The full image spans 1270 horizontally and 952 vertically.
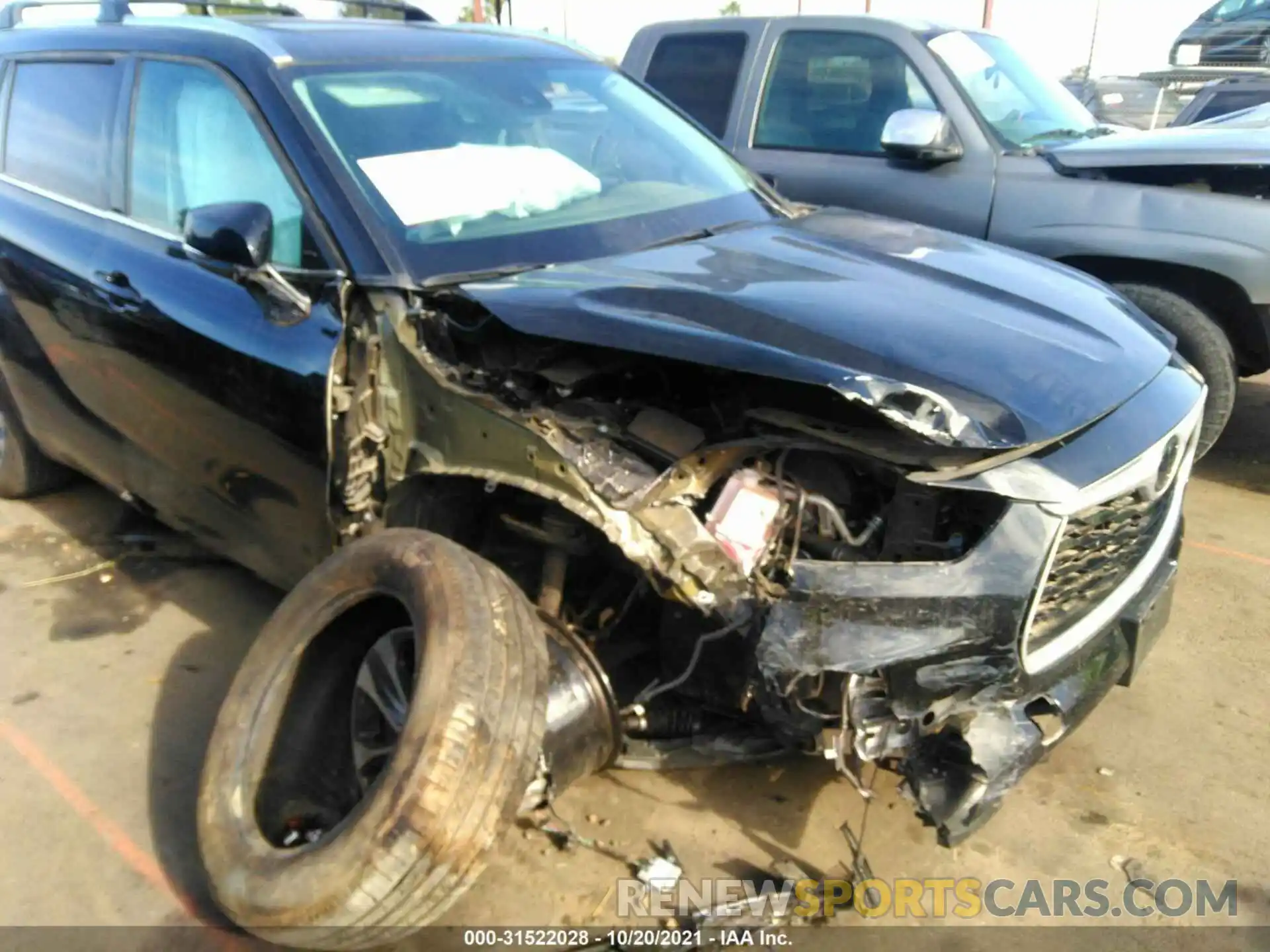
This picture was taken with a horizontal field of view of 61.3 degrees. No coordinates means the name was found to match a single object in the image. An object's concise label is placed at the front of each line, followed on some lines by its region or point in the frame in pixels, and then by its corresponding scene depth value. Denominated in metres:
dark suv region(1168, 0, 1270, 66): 11.72
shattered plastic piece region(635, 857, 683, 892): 2.54
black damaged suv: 2.18
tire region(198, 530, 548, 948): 2.13
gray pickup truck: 4.34
